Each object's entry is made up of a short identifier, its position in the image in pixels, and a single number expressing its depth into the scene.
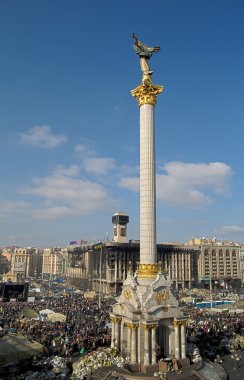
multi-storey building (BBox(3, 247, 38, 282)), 178.00
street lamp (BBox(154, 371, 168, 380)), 21.56
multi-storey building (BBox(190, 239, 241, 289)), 113.87
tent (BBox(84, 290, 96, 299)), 73.50
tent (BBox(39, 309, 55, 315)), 43.85
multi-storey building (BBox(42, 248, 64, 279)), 173.00
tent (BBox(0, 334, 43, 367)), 22.73
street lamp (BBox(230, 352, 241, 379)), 25.90
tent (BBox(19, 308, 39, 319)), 42.53
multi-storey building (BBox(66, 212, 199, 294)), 94.31
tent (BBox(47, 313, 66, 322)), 40.50
